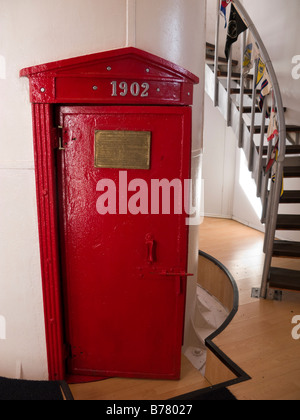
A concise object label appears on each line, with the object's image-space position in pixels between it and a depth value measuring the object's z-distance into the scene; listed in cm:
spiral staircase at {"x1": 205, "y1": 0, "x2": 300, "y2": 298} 324
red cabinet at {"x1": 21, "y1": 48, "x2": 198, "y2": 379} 229
